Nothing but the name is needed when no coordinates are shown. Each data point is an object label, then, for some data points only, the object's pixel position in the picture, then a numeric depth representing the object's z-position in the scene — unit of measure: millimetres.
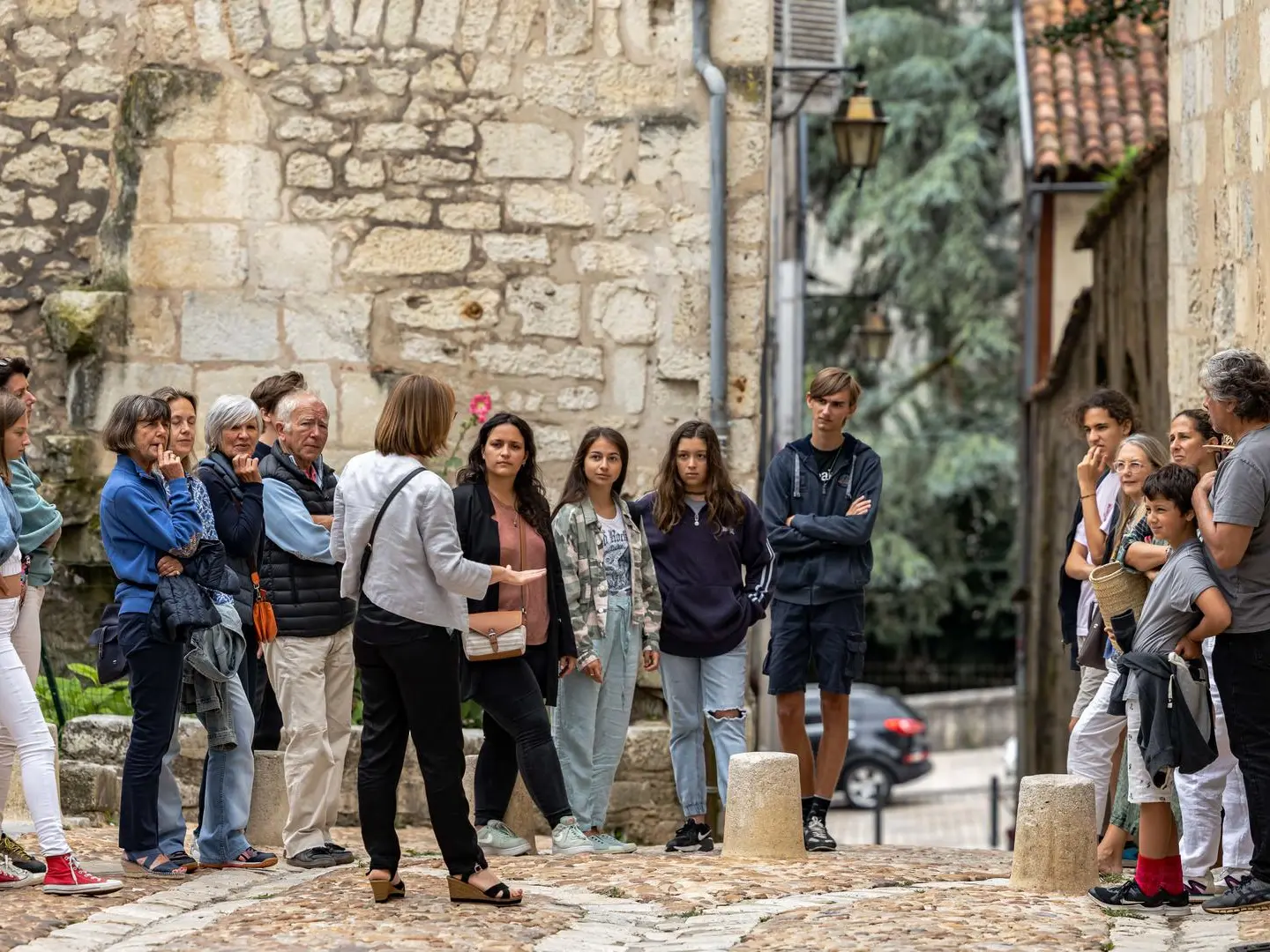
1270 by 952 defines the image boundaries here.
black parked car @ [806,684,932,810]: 39486
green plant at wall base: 17233
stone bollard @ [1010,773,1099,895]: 12462
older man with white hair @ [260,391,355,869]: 13020
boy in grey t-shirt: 11310
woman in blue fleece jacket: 11985
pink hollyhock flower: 17673
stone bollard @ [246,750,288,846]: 14040
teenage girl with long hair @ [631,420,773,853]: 14481
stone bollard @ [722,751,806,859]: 13659
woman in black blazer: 13013
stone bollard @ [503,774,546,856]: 14349
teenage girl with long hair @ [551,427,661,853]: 14099
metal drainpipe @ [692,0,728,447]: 17688
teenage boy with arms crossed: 14517
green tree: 48910
